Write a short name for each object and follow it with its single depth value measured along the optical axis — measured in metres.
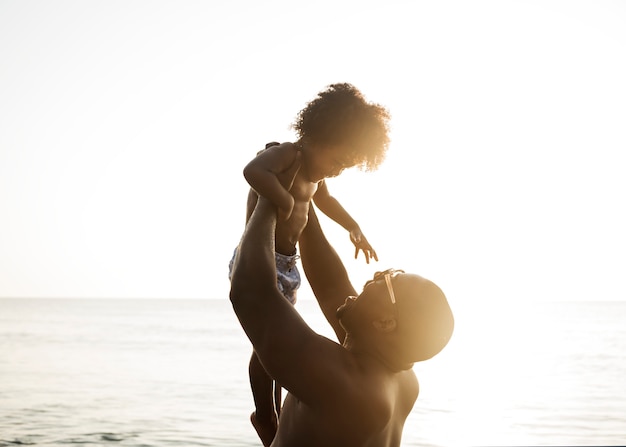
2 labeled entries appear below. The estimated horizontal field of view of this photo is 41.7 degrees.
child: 2.40
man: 1.76
